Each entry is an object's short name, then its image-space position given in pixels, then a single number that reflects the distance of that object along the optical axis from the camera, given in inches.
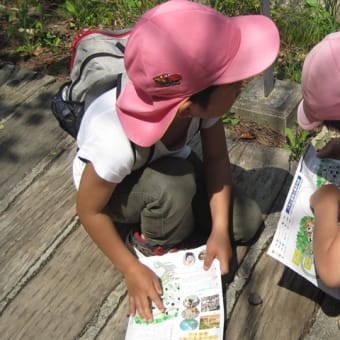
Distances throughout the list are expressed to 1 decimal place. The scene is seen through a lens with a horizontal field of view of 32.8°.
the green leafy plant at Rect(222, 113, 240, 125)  106.2
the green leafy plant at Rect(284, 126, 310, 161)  98.0
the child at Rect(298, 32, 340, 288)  64.9
